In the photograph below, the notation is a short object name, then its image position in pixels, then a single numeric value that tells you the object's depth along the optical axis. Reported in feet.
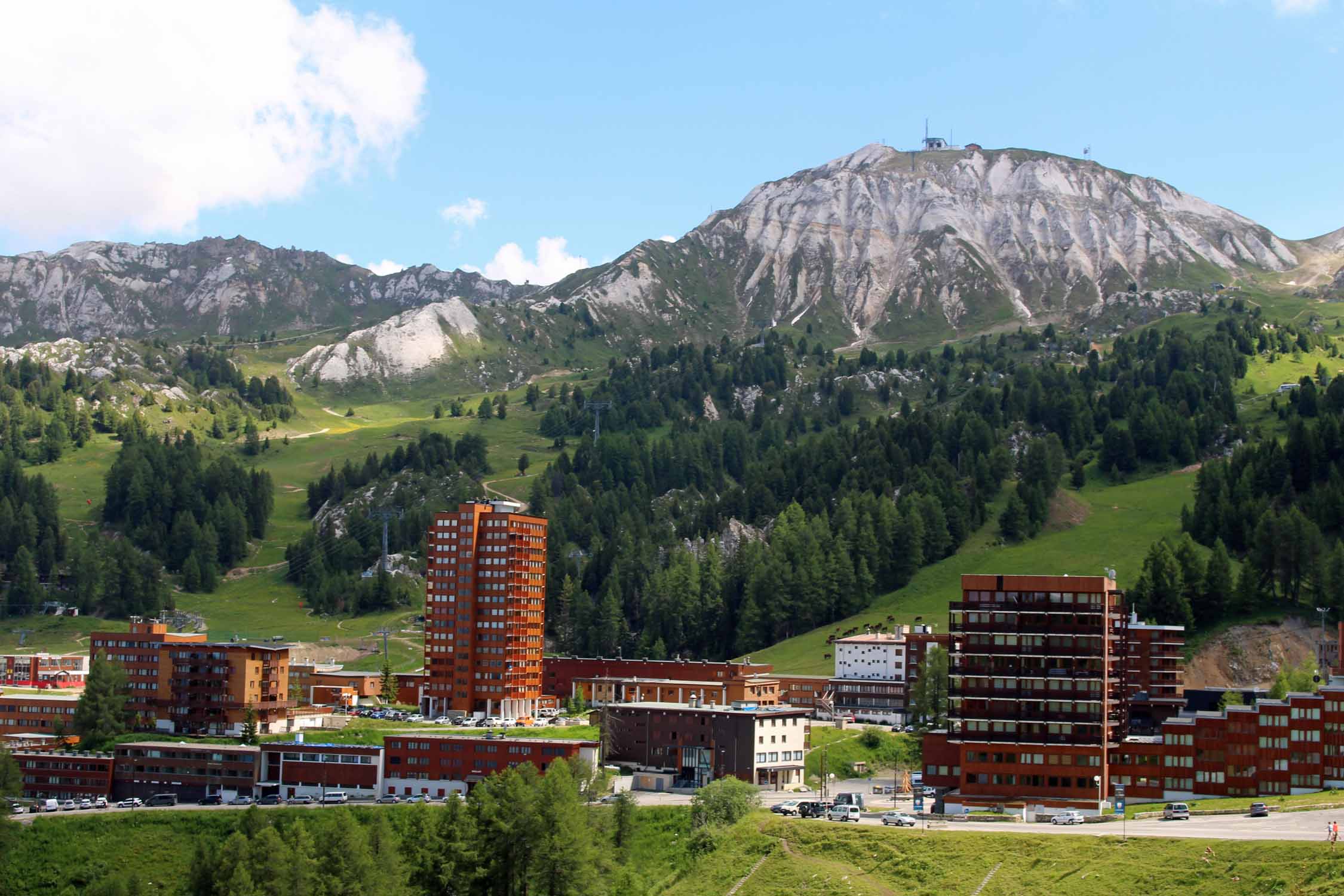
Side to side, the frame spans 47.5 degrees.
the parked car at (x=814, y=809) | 338.54
